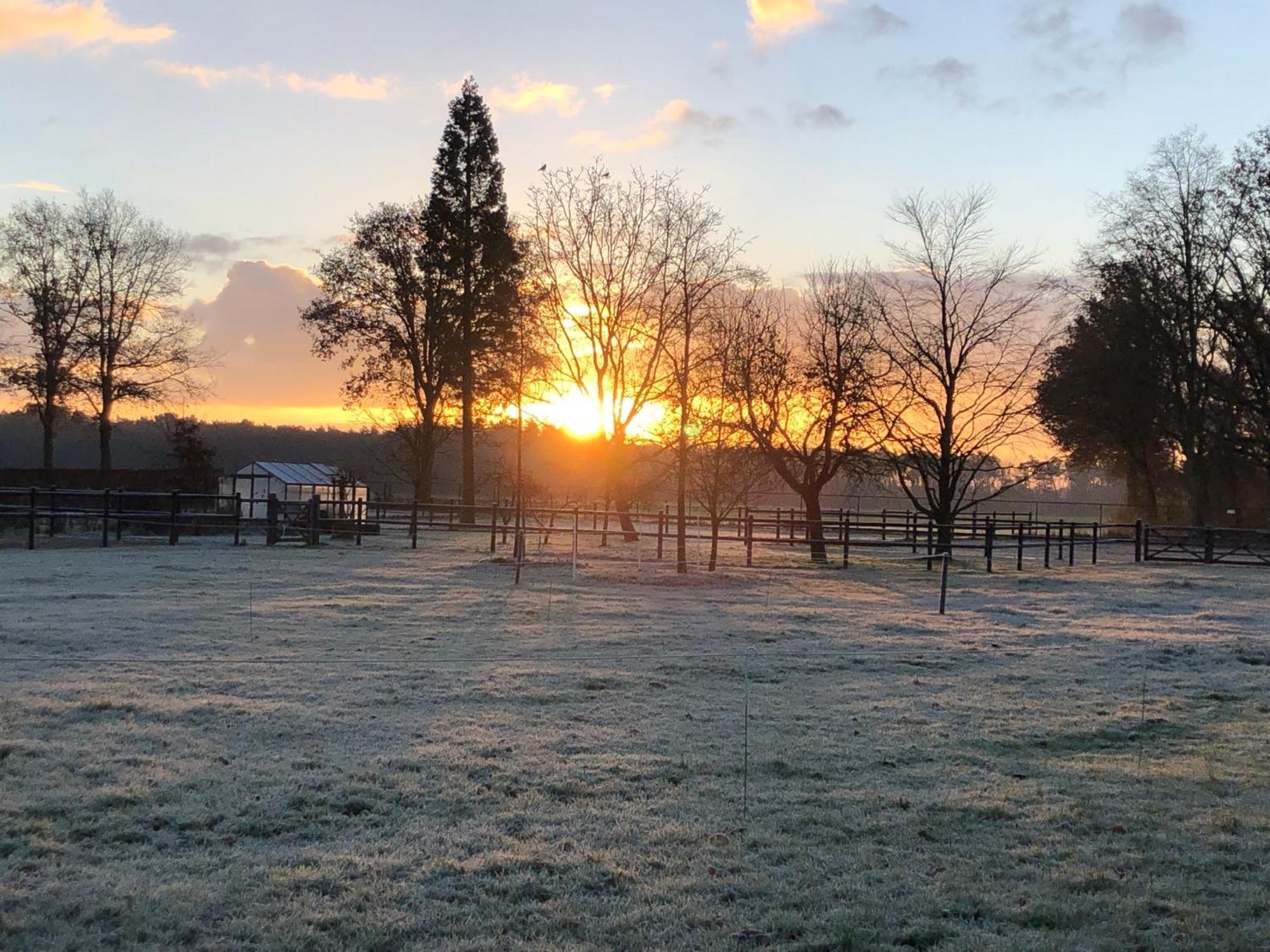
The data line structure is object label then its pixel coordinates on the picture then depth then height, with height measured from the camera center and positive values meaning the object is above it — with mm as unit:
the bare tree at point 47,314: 36312 +6138
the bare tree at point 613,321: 30625 +5222
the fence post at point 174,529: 23781 -1176
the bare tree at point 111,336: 37562 +5547
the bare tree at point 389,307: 39062 +7059
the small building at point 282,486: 38781 -100
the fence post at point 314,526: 25234 -1098
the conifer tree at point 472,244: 37656 +9406
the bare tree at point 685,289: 25375 +5569
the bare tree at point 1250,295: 34062 +7129
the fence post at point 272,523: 24594 -1008
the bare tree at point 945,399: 26609 +2534
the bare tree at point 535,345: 31875 +4684
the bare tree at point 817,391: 26141 +2649
